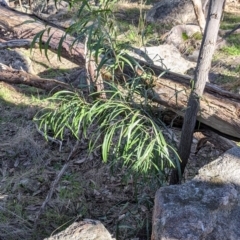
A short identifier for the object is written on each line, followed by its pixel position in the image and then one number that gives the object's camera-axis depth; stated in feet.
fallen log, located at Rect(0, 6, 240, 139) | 12.26
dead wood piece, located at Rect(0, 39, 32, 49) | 17.30
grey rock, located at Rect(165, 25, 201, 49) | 24.22
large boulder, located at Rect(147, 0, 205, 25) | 28.53
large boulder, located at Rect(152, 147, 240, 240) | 8.41
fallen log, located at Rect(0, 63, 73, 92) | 17.31
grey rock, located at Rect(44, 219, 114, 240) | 8.86
